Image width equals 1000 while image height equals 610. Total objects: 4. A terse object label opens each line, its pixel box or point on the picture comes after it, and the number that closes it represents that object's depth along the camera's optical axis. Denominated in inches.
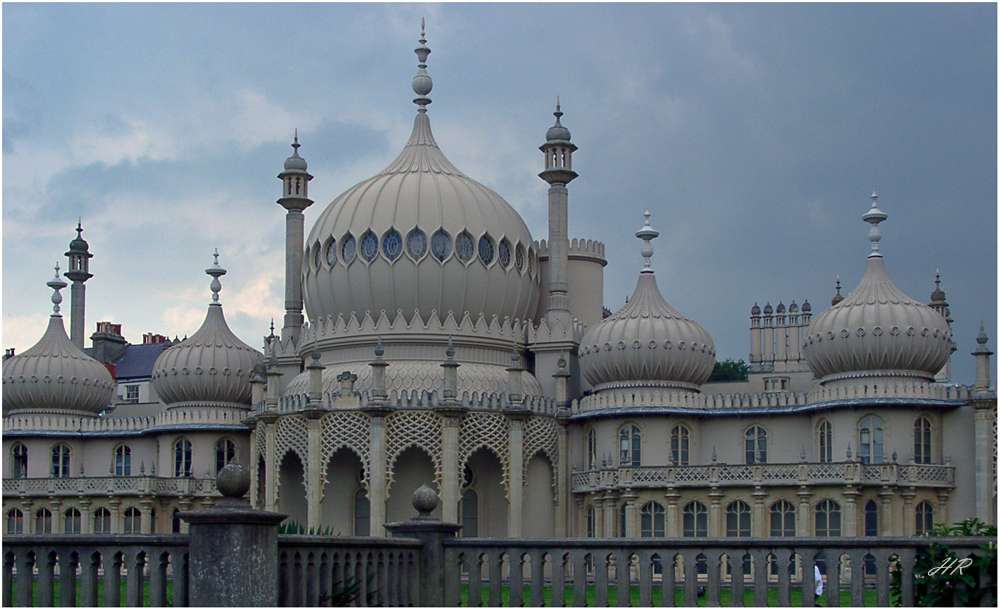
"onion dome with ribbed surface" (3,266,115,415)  1969.7
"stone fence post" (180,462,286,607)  671.8
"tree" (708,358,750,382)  3139.8
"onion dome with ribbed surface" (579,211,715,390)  1679.4
